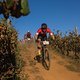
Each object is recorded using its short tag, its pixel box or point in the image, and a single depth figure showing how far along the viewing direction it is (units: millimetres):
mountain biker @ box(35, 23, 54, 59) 4673
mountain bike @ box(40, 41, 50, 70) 4753
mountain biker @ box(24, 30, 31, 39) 9549
